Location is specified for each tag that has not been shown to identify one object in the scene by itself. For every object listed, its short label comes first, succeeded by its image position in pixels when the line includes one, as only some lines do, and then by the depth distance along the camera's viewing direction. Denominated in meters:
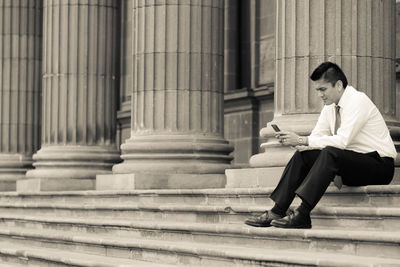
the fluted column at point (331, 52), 15.44
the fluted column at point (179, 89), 19.47
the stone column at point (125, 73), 30.70
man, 12.33
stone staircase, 12.10
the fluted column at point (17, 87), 27.05
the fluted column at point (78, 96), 23.38
